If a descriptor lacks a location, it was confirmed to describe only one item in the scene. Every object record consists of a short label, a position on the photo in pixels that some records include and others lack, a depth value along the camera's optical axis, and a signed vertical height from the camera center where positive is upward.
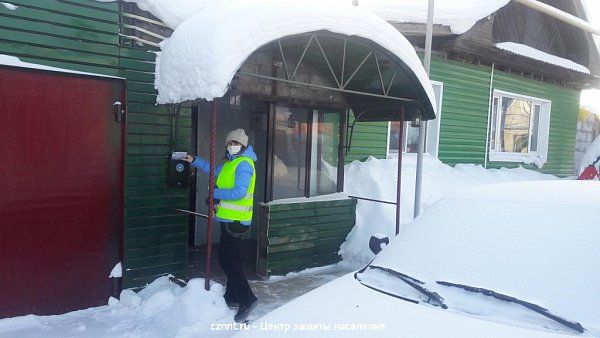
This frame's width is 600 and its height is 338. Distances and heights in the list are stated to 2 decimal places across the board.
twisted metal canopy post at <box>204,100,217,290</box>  4.37 -0.51
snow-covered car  2.19 -0.68
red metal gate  4.16 -0.58
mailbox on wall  4.92 -0.42
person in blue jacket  4.42 -0.71
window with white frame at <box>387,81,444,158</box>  9.05 +0.08
